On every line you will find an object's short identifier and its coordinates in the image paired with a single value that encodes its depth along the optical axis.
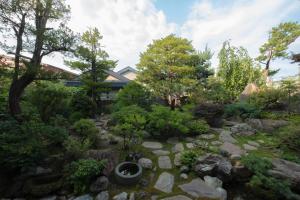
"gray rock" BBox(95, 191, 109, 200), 2.54
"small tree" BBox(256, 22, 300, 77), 12.66
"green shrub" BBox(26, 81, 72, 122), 4.25
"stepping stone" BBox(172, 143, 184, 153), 3.82
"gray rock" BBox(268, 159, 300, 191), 2.56
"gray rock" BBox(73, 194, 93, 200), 2.55
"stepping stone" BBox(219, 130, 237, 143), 4.50
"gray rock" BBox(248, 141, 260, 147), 4.28
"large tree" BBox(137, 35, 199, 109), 8.20
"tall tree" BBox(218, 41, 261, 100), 10.73
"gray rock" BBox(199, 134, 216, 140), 4.55
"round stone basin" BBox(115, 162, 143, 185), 2.77
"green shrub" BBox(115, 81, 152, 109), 6.84
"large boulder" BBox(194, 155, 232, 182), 2.83
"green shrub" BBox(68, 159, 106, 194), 2.69
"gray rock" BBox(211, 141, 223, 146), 4.13
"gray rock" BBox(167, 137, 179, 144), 4.35
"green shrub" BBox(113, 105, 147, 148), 3.66
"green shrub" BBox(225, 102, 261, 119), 6.42
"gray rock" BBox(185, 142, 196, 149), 3.92
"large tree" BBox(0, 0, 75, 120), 3.76
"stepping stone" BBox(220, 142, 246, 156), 3.51
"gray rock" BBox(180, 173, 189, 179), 2.94
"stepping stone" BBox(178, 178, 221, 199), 2.52
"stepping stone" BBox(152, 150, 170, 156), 3.67
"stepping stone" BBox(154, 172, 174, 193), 2.69
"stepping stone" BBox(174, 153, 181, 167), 3.24
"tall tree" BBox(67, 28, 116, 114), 7.29
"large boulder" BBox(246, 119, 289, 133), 5.34
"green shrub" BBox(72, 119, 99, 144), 3.83
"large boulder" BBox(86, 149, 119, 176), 3.01
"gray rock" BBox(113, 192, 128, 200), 2.48
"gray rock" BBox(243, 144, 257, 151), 4.00
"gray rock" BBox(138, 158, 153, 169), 3.18
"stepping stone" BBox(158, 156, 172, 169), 3.25
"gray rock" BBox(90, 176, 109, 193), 2.68
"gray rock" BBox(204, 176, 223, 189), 2.72
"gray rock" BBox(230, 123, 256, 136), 5.09
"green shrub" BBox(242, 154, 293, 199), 2.33
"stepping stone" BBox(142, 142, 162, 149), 4.02
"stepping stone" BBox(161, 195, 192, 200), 2.48
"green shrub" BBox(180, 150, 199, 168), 3.14
